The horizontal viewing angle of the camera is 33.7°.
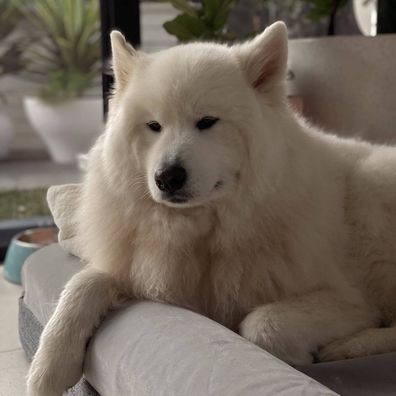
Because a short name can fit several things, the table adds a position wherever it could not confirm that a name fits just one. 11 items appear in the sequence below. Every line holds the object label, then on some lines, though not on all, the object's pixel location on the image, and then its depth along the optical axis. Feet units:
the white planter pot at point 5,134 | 14.37
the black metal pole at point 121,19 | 12.70
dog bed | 4.29
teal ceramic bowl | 10.78
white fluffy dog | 5.42
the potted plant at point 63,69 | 14.19
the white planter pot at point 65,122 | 14.55
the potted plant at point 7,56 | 13.83
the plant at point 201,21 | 10.32
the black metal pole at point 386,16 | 10.82
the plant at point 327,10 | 10.80
